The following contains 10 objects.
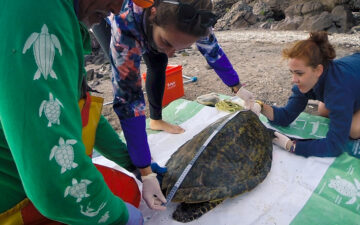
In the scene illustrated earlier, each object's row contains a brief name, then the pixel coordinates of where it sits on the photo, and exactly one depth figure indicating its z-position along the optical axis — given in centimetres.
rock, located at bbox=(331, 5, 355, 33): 847
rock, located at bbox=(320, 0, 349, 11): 1045
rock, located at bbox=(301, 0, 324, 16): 1036
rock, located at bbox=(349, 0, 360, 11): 1080
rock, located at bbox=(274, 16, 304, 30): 937
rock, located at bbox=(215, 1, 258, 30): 1147
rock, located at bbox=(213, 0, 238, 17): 1540
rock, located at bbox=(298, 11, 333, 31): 862
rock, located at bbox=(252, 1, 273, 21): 1198
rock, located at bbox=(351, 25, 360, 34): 805
